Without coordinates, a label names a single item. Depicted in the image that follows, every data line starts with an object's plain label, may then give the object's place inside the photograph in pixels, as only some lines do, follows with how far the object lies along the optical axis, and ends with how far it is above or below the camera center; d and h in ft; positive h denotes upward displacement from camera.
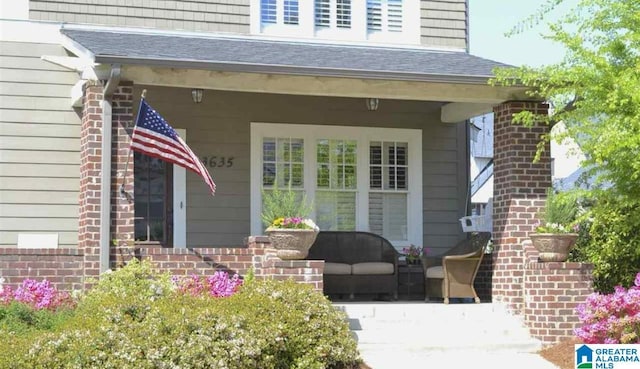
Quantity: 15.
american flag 31.50 +2.68
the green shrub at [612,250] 35.94 -1.19
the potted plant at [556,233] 33.81 -0.50
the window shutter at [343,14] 43.11 +9.31
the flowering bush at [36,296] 30.83 -2.49
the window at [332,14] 42.91 +9.28
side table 40.55 -2.68
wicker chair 36.88 -1.98
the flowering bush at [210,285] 31.24 -2.16
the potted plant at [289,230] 32.12 -0.35
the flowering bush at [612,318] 29.19 -3.10
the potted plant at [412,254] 41.32 -1.51
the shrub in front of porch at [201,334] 22.44 -2.88
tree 29.50 +4.48
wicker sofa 38.45 -1.79
